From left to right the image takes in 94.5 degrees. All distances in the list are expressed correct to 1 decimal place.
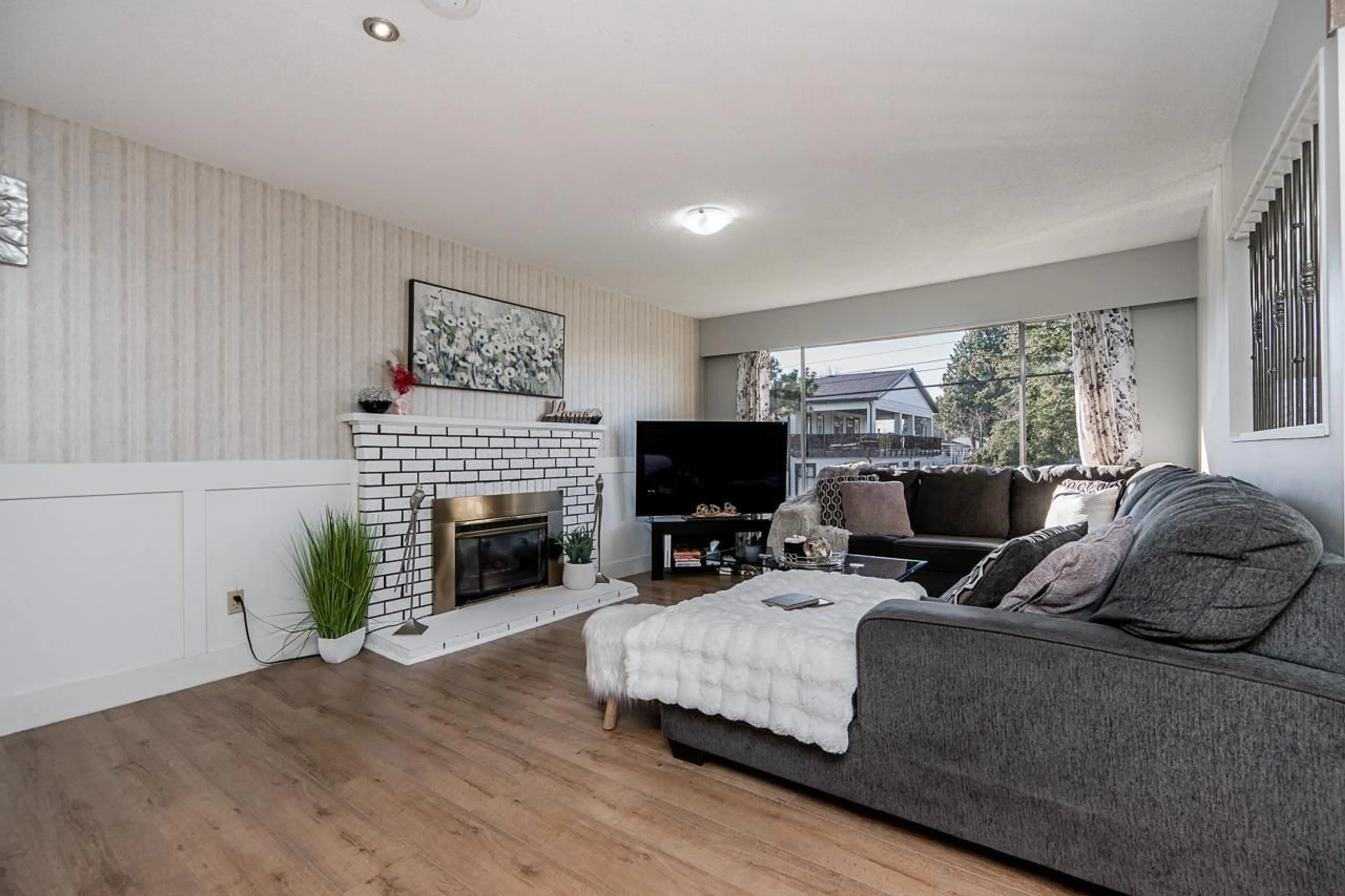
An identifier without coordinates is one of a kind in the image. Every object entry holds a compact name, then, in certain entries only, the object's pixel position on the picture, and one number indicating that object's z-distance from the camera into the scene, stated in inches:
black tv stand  203.8
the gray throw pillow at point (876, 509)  180.7
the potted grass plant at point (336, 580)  124.0
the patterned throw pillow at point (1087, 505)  151.6
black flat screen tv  207.5
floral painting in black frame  153.2
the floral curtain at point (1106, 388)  172.6
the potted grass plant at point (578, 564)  177.0
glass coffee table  123.7
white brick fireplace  138.9
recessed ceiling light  77.9
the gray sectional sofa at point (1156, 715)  48.5
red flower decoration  143.0
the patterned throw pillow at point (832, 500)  188.1
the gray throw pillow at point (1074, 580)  63.8
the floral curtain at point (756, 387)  243.0
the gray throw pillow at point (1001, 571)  73.2
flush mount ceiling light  138.5
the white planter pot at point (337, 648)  124.4
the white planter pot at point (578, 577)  176.9
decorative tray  126.8
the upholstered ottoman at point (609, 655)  91.2
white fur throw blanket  68.3
